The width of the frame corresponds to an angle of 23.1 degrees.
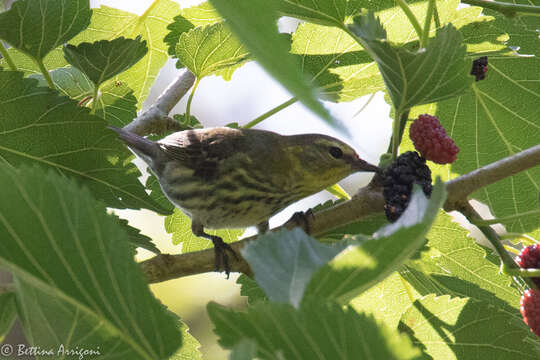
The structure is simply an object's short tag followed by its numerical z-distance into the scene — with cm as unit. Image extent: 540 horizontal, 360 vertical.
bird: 622
